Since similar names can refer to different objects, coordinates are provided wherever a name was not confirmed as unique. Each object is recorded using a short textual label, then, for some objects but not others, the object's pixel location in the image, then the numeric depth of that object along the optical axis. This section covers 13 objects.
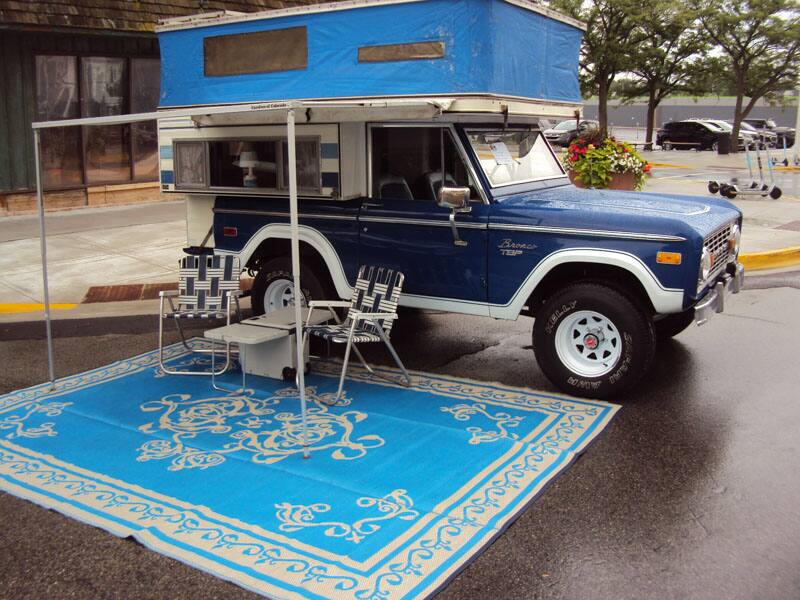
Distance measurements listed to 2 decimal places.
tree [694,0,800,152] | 32.47
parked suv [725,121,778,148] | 34.83
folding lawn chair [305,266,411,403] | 6.51
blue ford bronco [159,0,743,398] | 6.23
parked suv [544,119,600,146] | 34.81
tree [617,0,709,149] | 31.92
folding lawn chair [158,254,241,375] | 7.44
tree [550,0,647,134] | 32.34
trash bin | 34.53
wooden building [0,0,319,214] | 13.93
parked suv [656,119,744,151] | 37.97
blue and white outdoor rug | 4.22
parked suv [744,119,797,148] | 39.61
